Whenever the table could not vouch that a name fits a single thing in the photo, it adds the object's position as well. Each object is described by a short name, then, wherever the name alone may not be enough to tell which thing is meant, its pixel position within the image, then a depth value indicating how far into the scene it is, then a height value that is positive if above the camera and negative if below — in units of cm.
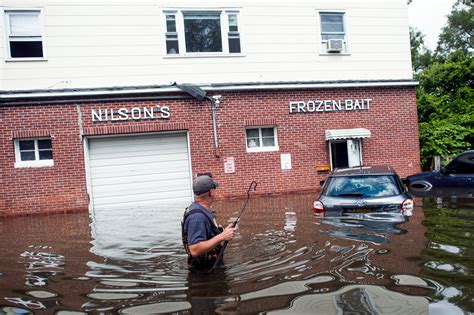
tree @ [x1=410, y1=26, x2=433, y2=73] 4728 +918
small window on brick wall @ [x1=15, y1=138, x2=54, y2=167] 1326 +65
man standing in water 461 -68
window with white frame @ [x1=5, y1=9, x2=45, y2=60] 1361 +409
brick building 1345 +192
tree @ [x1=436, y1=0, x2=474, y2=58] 4556 +1094
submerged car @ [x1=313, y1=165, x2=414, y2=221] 793 -79
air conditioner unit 1562 +354
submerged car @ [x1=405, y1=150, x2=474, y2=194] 1122 -84
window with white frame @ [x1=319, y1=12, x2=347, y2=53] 1579 +410
